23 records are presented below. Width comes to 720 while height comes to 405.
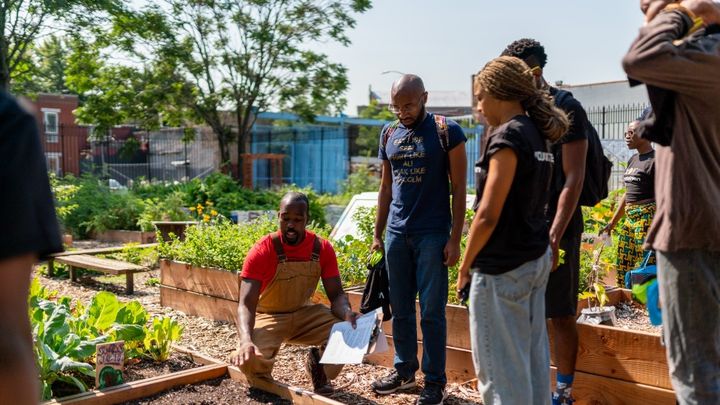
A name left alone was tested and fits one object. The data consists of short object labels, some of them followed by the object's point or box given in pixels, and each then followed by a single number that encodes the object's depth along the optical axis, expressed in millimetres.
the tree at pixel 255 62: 19609
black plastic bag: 4641
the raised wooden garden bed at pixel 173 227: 11117
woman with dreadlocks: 3027
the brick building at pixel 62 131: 29347
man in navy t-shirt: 4258
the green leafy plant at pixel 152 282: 8961
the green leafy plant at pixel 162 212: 13227
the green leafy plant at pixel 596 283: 4793
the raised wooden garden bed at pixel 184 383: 4043
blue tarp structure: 26419
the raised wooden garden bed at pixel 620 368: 3807
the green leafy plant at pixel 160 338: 4914
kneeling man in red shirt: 4387
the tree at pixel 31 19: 13961
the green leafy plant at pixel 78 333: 4094
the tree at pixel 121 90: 18891
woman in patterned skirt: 5469
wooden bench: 8305
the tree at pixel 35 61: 16689
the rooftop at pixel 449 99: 59234
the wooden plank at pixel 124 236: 12938
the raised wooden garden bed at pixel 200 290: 6375
